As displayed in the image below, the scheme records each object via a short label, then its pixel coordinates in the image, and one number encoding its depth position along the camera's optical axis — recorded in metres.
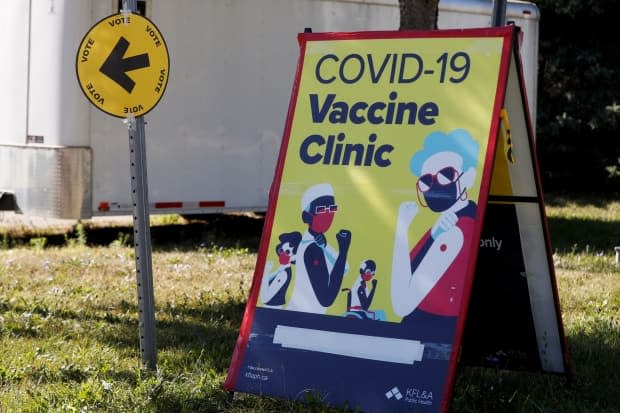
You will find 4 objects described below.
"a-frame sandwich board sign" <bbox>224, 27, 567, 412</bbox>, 4.51
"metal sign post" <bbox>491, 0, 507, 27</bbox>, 7.05
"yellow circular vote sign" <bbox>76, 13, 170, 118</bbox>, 5.19
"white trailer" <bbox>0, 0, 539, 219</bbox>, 10.02
